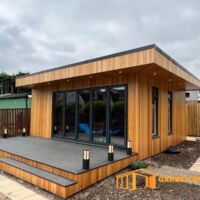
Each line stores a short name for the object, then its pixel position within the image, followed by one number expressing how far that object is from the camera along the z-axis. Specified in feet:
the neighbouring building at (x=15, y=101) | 40.47
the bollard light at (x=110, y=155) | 15.35
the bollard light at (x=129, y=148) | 17.75
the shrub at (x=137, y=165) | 16.52
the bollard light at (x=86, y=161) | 13.16
